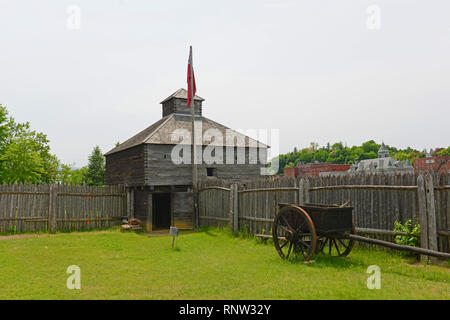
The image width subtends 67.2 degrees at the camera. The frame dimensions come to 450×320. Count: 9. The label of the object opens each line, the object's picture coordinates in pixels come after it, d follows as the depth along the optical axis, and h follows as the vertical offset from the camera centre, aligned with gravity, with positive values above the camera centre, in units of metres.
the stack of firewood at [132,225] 17.27 -2.30
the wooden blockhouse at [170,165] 18.52 +0.96
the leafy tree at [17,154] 30.88 +2.50
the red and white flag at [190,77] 18.12 +5.57
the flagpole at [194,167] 17.28 +0.71
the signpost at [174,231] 10.94 -1.64
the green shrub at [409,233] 8.31 -1.30
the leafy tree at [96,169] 47.00 +1.68
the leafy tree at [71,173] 44.56 +1.04
